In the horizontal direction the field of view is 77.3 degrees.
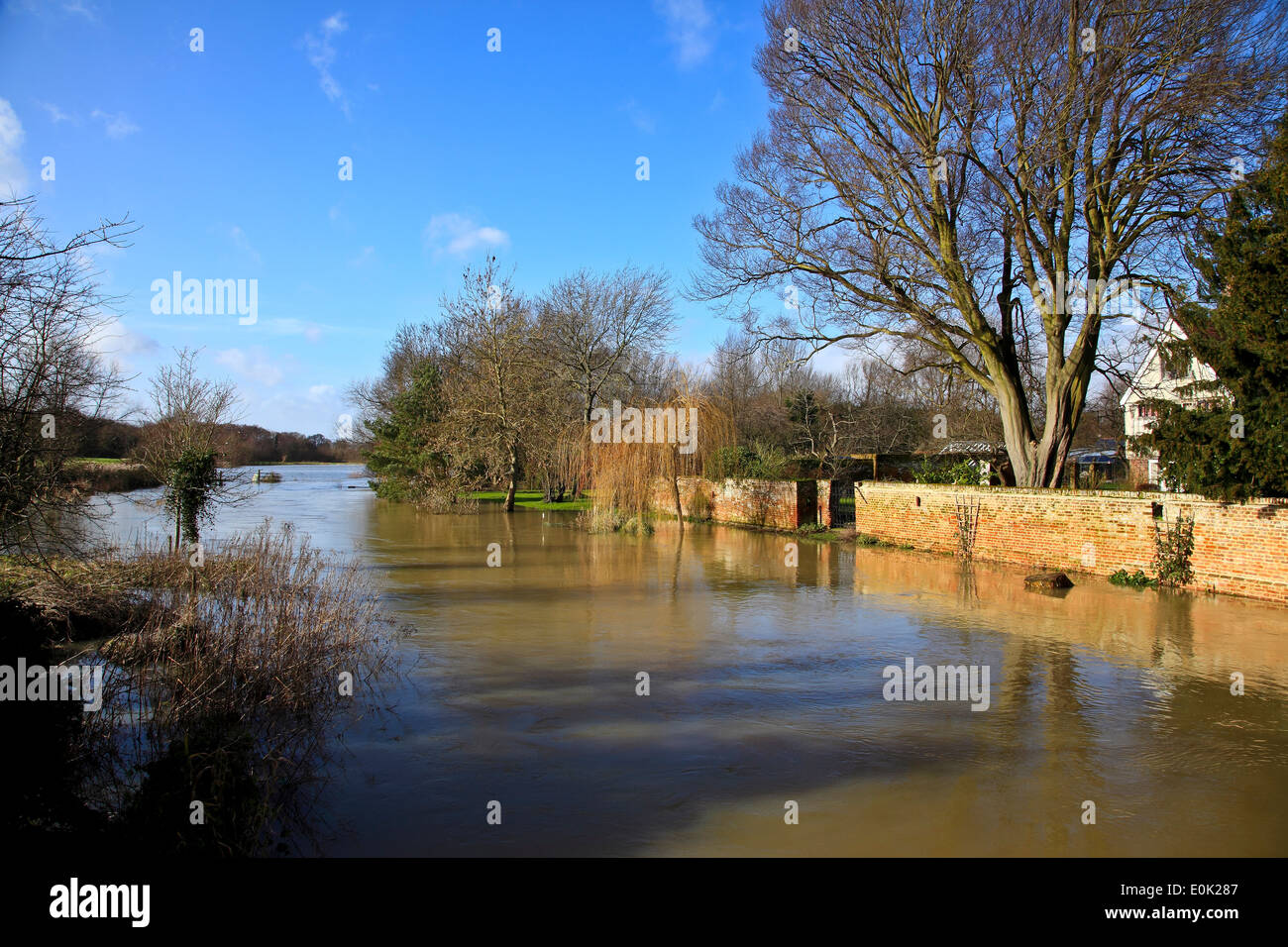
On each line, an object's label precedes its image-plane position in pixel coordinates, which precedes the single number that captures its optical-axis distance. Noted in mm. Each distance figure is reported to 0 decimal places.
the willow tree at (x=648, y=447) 25109
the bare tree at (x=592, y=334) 35656
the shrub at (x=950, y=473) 19719
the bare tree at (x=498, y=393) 30109
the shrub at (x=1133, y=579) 13775
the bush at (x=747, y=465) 26375
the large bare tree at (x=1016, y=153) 15281
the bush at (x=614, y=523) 24859
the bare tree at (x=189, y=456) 15109
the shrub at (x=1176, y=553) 13203
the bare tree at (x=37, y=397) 5922
